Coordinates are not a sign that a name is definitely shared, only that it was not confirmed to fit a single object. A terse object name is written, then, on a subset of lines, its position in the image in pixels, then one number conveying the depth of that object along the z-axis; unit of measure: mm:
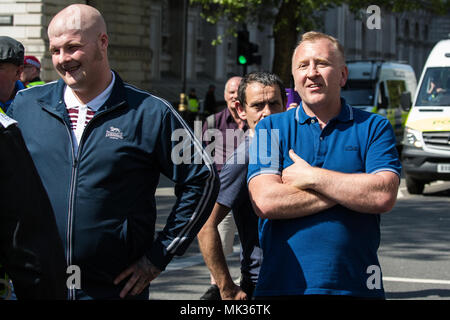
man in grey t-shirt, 4387
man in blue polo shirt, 3463
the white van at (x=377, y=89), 22828
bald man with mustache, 3457
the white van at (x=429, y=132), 14969
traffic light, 22453
